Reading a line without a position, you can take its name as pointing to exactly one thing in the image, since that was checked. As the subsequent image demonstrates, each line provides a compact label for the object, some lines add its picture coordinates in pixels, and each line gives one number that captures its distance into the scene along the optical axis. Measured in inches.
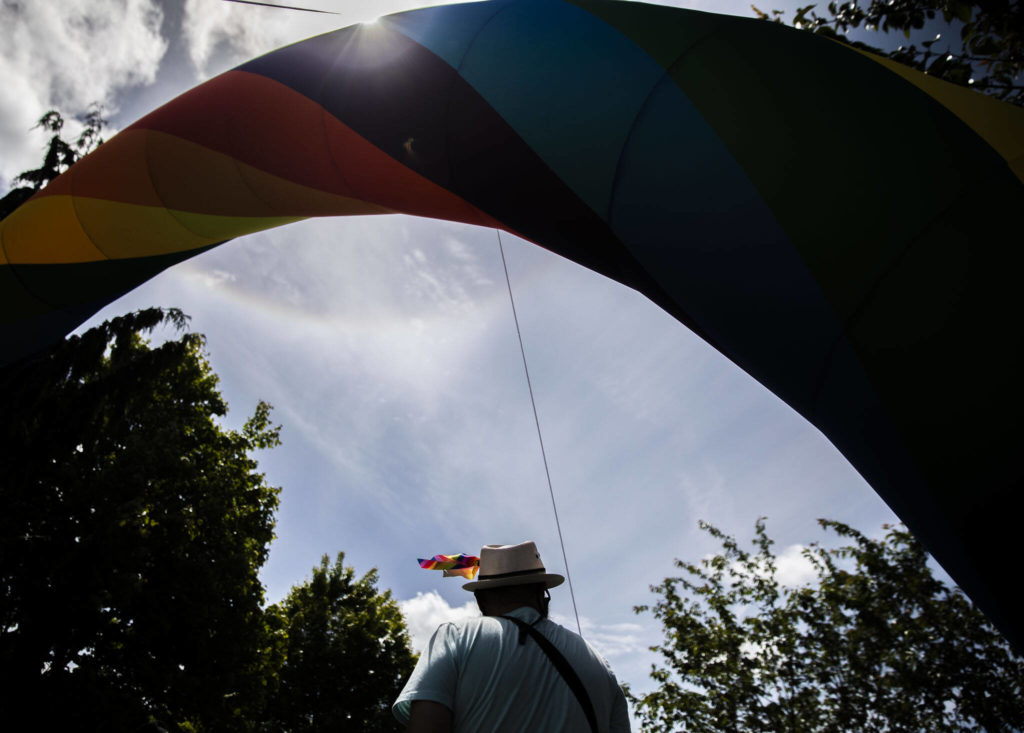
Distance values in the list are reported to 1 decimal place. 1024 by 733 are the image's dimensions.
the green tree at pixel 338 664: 661.3
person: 55.3
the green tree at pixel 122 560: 319.6
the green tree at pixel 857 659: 364.5
